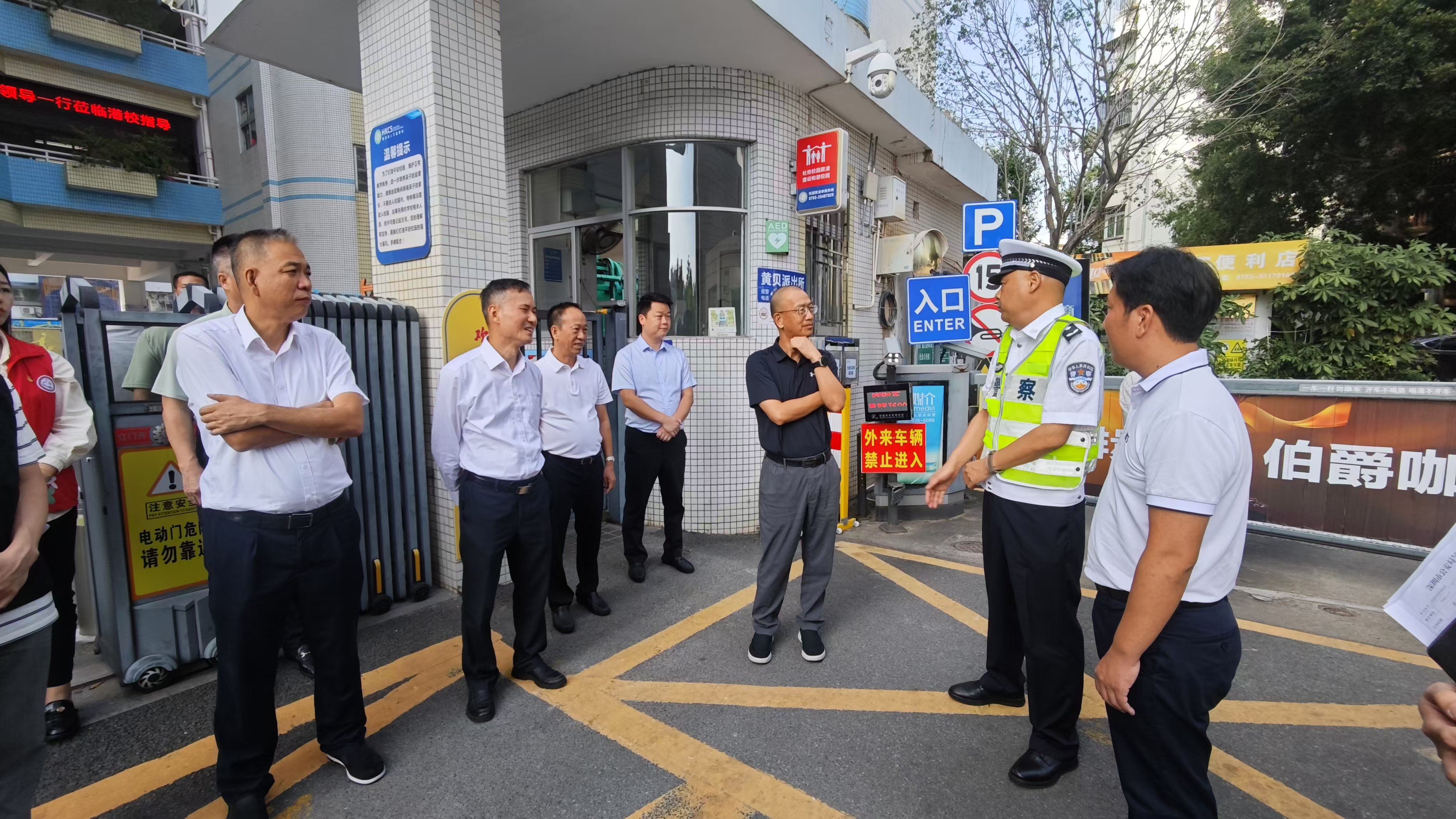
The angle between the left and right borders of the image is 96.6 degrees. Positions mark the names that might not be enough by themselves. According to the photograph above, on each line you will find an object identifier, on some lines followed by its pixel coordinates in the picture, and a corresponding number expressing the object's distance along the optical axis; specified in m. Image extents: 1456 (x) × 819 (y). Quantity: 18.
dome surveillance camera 5.72
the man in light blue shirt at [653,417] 4.45
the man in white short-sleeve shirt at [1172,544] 1.55
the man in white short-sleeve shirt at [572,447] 3.64
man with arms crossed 2.08
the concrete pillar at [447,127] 3.85
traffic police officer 2.42
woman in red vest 2.44
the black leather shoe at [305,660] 3.16
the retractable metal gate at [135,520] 2.85
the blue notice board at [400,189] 3.92
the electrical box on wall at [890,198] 7.44
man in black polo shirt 3.20
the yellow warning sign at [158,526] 2.93
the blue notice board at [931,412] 6.02
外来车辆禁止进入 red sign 5.74
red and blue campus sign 5.62
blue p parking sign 6.31
